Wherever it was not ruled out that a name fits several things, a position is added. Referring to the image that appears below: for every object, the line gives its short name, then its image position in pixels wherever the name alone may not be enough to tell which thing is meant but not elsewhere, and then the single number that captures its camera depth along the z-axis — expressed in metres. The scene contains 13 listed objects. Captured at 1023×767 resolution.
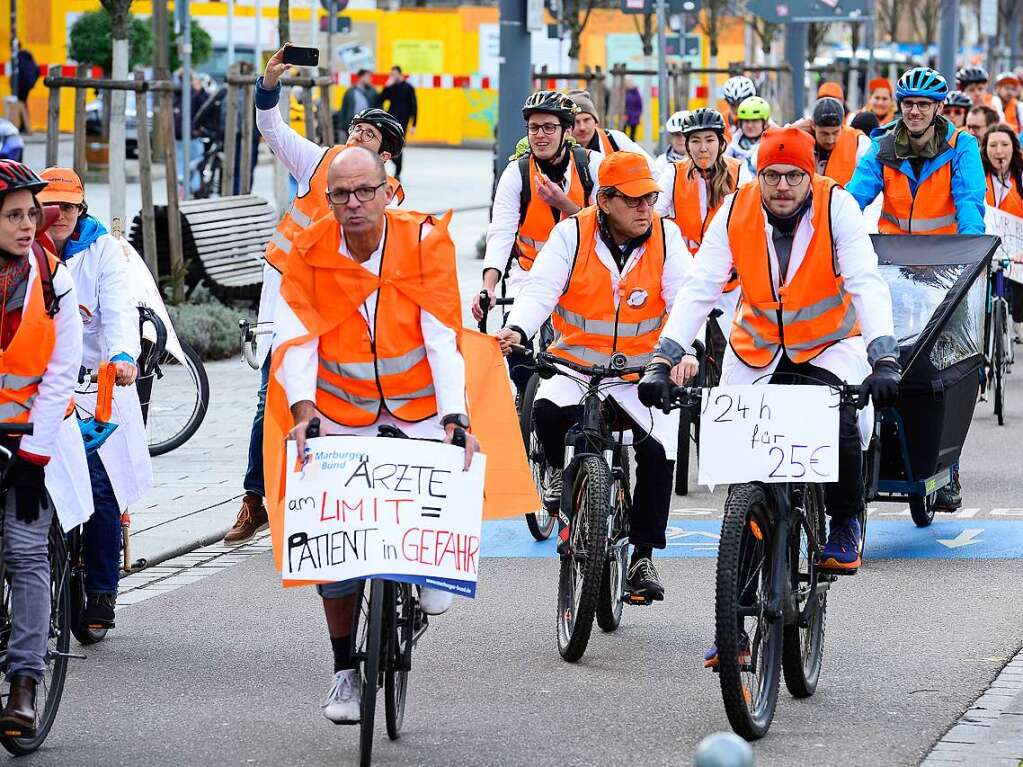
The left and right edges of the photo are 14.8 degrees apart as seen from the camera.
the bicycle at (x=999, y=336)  24.37
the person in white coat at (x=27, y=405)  11.26
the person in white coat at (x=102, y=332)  14.13
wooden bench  31.41
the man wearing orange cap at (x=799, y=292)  12.58
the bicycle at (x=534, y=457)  17.80
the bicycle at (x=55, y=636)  11.52
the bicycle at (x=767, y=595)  11.20
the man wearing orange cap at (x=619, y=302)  14.18
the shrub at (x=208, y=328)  28.97
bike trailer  17.00
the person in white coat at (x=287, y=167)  16.56
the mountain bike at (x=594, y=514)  13.33
